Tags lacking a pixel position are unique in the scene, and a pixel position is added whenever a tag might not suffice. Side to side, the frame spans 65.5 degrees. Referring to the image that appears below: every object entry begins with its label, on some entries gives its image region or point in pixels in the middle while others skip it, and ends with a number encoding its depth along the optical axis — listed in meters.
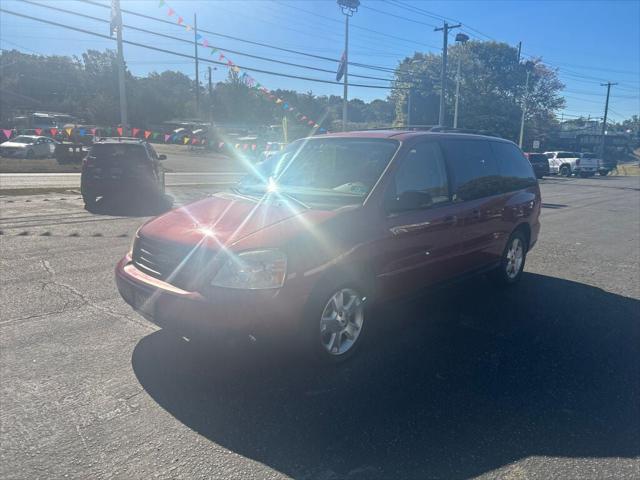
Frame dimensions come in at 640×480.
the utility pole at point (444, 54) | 33.50
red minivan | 3.38
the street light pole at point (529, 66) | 43.87
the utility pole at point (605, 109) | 66.19
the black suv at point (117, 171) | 11.98
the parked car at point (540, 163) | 33.50
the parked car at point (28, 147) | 28.66
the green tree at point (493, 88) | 64.50
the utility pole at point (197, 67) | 21.06
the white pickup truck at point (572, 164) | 38.59
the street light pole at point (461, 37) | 33.94
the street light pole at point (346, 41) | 28.86
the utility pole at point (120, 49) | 21.86
